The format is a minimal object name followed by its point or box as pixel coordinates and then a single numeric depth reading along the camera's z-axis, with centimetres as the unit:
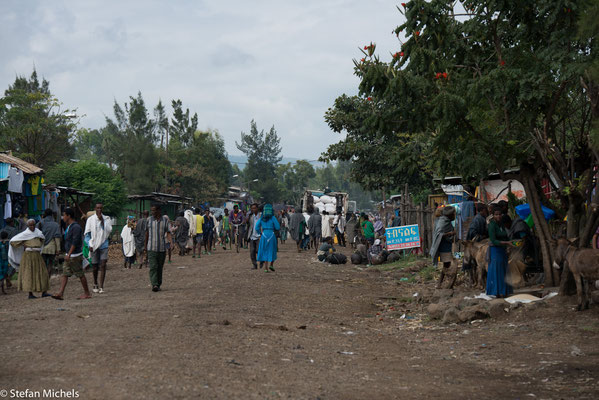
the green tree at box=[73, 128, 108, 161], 11769
